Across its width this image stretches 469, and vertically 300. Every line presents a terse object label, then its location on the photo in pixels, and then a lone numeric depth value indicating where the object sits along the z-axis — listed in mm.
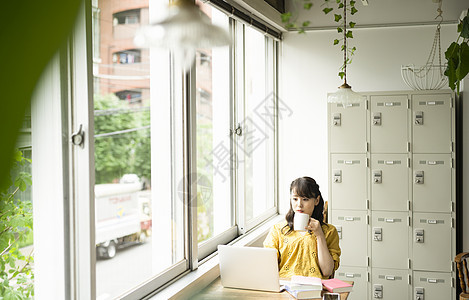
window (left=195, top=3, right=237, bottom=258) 3527
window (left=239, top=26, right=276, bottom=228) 4473
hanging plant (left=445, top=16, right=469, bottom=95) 2416
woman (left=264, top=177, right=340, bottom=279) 3027
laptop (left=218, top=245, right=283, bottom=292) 2693
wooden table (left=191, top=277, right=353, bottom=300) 2654
